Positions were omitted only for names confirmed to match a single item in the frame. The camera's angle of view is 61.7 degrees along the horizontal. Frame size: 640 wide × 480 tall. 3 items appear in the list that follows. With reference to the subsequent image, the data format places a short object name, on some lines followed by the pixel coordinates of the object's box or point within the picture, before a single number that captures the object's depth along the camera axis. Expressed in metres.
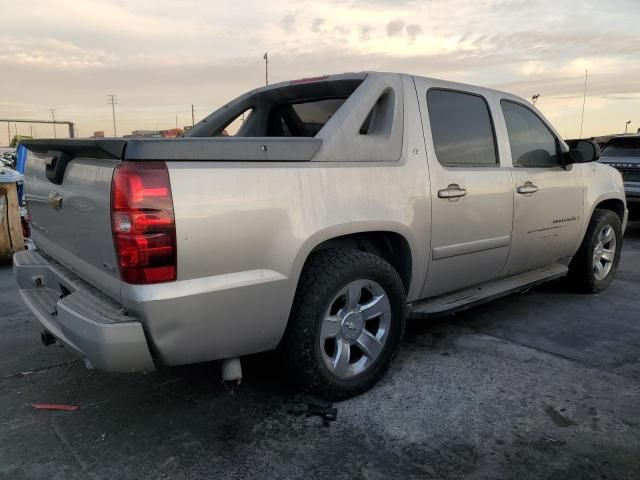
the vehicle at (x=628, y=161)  8.31
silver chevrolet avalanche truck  2.24
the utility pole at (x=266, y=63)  36.53
